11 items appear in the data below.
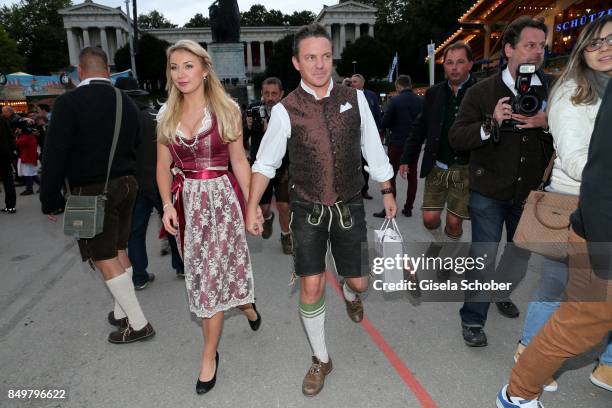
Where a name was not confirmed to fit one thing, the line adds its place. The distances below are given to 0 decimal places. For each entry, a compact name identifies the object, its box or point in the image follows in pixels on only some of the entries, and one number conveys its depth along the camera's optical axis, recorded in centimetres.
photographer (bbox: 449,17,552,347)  286
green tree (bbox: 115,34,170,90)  6175
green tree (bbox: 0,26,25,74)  6159
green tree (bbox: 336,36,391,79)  6353
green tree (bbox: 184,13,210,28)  11439
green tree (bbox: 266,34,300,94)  5951
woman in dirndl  275
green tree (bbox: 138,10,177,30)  11475
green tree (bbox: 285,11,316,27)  10788
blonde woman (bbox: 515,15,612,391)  208
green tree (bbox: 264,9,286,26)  11175
